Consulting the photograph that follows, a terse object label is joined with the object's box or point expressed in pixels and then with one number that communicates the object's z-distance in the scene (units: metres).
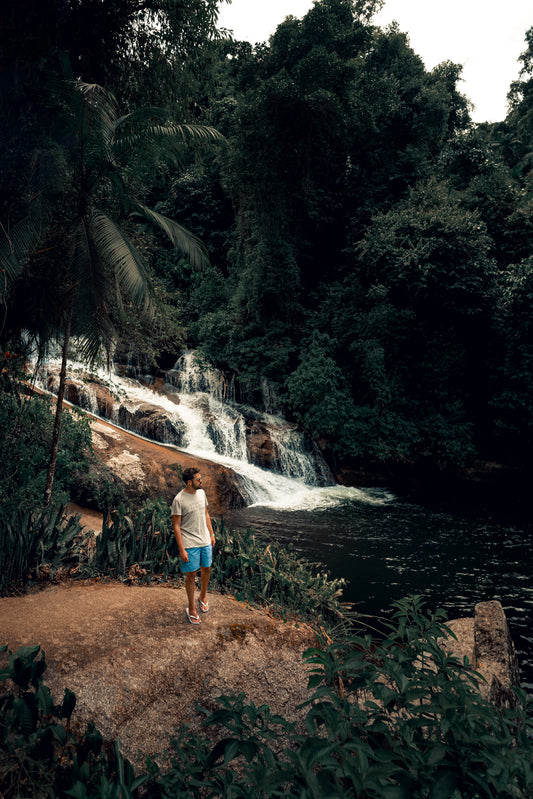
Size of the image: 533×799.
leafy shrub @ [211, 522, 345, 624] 5.31
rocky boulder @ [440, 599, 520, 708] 4.39
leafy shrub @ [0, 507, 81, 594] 5.01
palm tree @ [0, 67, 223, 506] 7.34
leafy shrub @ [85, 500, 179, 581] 5.56
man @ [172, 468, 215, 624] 4.33
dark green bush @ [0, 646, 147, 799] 1.86
